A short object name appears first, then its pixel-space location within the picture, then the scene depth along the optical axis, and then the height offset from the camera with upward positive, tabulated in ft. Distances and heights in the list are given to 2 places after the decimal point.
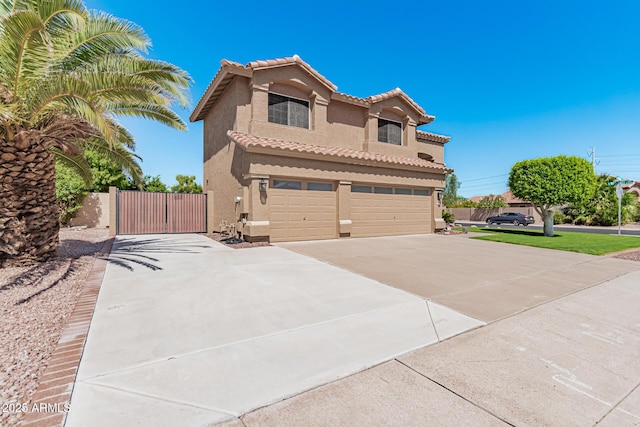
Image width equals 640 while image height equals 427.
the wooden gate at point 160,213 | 45.70 +0.30
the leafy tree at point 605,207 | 92.12 +2.01
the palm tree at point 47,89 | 19.19 +9.49
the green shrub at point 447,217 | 61.82 -0.71
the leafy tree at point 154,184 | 87.22 +9.46
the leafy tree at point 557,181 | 50.34 +5.82
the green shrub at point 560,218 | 103.54 -1.71
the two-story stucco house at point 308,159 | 37.86 +8.22
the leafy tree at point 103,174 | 65.82 +9.74
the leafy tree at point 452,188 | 208.85 +19.73
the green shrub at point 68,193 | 52.70 +4.22
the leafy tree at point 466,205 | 144.16 +4.42
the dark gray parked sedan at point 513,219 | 98.55 -1.94
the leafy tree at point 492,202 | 129.29 +5.39
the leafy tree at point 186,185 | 91.86 +9.58
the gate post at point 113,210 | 43.99 +0.77
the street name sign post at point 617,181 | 93.65 +10.41
